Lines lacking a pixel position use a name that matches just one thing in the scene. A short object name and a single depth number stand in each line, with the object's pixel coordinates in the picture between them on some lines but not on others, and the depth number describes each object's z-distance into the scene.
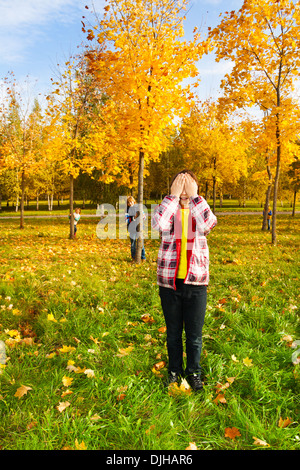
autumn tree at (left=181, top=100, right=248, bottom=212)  20.81
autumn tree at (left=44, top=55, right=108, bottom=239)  11.60
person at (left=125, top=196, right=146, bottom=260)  8.35
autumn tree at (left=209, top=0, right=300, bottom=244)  8.99
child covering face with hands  2.69
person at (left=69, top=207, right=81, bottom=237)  12.80
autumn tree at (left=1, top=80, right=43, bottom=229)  15.59
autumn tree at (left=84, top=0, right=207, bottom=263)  6.93
